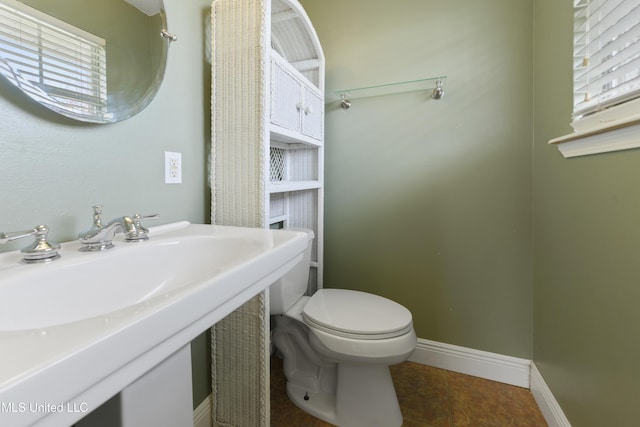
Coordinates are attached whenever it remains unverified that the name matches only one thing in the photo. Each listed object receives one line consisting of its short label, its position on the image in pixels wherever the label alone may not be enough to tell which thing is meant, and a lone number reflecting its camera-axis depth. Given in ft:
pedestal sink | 0.84
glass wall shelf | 4.76
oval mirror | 2.07
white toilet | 3.60
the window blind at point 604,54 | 2.57
